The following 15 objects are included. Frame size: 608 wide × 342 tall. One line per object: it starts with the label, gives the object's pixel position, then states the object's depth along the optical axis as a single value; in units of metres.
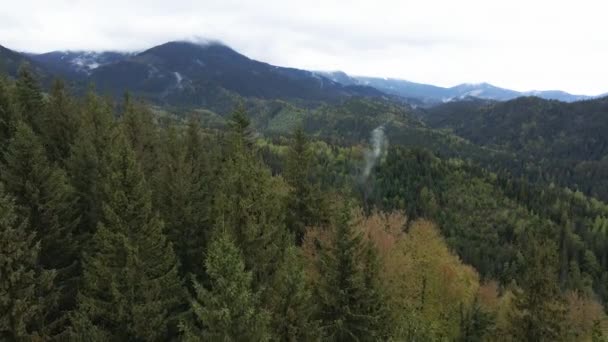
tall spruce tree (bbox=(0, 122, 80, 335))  27.27
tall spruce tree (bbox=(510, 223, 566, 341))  39.81
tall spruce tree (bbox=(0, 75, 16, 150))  38.44
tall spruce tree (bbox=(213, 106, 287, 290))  25.73
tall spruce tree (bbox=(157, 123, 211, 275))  34.16
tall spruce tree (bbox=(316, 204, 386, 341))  29.56
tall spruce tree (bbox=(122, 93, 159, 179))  47.68
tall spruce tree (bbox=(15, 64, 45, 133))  48.00
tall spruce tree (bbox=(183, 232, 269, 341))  20.17
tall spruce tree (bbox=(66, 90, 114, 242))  33.81
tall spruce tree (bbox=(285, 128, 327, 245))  42.75
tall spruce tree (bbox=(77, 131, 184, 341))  23.44
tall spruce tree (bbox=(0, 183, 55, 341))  21.00
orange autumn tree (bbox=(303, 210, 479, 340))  42.78
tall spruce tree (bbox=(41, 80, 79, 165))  45.47
